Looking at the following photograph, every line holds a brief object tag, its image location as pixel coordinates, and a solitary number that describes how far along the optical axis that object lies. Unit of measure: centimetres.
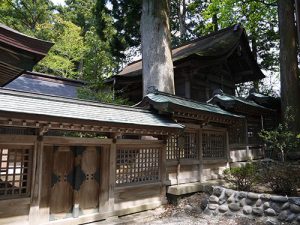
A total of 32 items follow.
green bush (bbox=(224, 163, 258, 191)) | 849
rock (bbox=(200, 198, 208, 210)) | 859
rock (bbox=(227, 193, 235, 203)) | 812
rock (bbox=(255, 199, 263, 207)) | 756
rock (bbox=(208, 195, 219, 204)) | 834
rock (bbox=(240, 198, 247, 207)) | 786
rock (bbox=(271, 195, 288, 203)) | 722
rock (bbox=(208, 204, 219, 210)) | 825
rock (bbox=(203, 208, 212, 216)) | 820
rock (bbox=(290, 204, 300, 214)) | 694
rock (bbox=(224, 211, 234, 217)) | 793
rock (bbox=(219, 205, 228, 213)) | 809
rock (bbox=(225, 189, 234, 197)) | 823
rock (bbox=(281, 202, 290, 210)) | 713
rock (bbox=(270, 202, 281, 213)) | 723
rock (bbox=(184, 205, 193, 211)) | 847
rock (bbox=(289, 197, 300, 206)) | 702
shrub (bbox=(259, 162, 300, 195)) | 800
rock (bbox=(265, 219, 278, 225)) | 703
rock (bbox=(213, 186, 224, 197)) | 847
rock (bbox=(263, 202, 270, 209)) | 741
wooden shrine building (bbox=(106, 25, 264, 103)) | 1357
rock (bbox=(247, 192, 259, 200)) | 768
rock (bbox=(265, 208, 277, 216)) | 725
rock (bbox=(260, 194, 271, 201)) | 746
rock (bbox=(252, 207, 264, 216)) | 745
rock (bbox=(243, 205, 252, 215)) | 767
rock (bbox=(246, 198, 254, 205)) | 776
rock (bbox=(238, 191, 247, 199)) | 792
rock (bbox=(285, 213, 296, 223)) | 695
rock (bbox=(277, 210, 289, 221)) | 704
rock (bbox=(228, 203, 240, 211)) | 792
